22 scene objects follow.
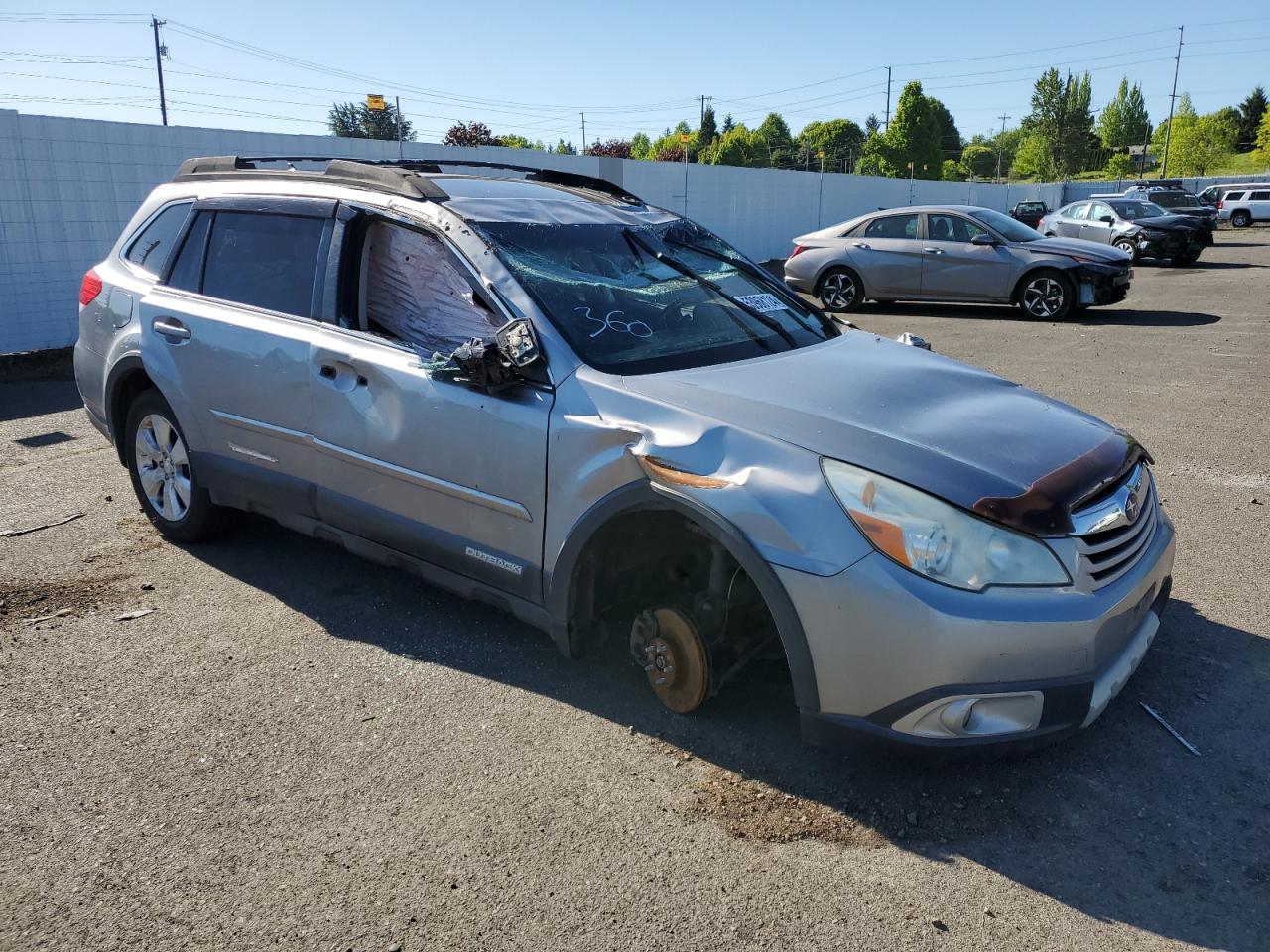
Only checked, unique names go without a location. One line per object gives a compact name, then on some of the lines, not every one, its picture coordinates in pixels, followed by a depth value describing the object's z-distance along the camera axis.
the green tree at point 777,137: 116.75
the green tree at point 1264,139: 92.76
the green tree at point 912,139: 84.50
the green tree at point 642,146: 148.88
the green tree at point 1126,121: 111.44
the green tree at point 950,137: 121.62
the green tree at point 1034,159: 98.81
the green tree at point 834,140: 124.50
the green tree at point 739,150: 107.31
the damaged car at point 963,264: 13.71
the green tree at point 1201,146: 93.94
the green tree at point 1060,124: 96.94
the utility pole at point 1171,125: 86.76
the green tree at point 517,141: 103.82
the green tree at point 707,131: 120.88
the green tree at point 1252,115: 110.25
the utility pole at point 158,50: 53.03
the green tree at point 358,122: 63.39
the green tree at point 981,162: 125.94
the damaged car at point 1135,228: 23.11
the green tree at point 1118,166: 96.41
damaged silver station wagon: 2.82
